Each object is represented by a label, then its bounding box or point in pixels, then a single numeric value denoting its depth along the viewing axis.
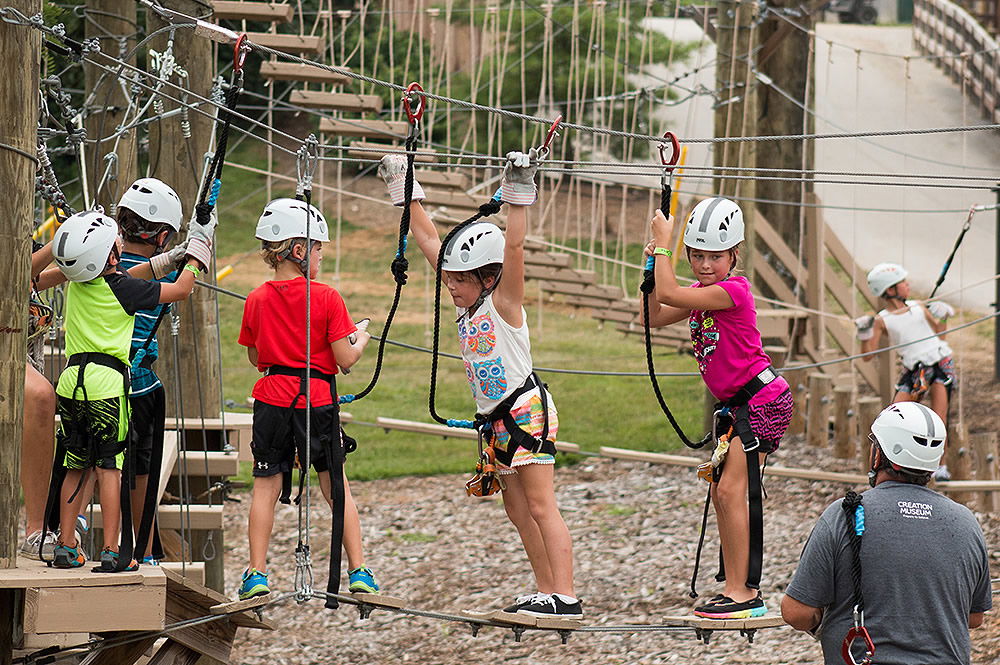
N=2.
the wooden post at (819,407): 22.52
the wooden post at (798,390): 23.55
